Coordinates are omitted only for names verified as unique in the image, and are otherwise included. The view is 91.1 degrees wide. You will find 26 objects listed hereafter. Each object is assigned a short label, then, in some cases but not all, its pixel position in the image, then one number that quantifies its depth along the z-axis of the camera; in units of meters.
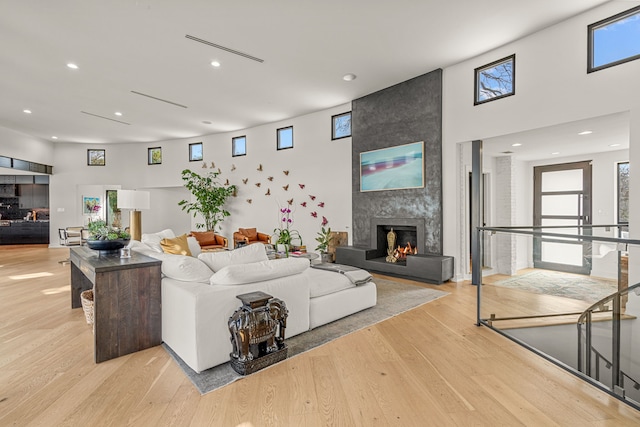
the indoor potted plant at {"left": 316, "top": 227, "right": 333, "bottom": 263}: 7.09
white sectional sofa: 2.40
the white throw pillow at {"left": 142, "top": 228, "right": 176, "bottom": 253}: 4.04
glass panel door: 6.26
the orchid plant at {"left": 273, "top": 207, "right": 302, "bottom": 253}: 8.05
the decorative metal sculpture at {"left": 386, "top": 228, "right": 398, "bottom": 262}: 6.28
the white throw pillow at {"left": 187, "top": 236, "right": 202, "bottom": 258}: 5.18
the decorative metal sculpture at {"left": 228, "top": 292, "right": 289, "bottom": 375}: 2.34
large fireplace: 5.79
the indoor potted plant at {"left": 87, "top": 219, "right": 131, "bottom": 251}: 3.18
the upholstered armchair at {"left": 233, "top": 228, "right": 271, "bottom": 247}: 8.05
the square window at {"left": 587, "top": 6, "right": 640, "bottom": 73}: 3.45
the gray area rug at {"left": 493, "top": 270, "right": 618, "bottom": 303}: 2.69
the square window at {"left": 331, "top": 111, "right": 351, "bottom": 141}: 7.13
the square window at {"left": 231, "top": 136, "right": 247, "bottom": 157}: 9.33
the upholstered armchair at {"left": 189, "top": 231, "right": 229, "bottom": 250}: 7.74
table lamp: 4.06
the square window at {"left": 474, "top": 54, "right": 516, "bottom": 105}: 4.59
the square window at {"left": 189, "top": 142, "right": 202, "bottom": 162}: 10.22
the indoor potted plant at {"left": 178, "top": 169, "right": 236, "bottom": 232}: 9.27
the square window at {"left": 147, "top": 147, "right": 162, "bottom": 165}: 10.80
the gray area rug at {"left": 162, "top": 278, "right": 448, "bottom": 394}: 2.31
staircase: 2.24
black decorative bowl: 3.16
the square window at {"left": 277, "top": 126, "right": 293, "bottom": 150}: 8.28
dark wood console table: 2.57
